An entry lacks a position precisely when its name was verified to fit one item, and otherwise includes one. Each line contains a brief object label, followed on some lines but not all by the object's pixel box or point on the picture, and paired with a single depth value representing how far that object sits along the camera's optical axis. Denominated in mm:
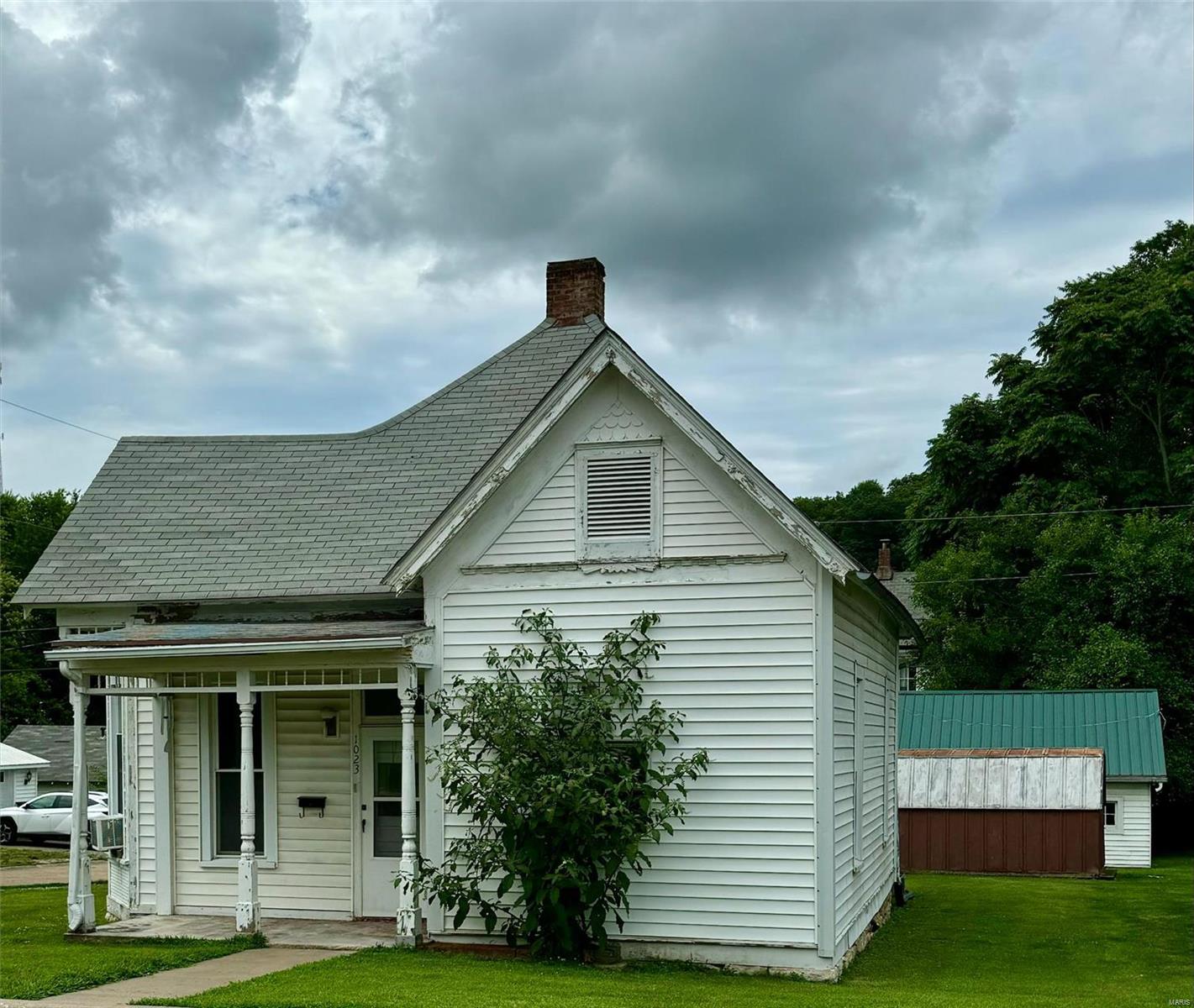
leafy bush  12055
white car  36969
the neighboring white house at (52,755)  47781
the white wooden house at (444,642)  12648
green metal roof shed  30359
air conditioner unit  15758
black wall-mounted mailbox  15203
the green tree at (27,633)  58375
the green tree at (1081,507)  35406
